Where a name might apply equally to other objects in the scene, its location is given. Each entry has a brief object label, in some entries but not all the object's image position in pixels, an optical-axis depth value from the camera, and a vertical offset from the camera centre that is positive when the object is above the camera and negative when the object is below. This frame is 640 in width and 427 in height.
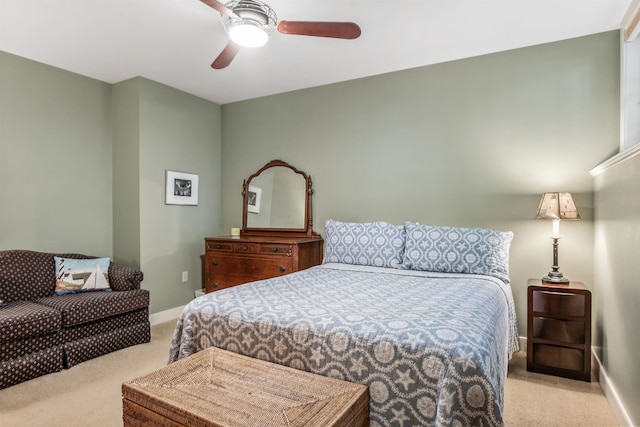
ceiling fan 1.98 +1.08
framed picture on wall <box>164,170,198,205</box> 4.00 +0.28
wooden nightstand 2.47 -0.83
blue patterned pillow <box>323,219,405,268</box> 3.11 -0.28
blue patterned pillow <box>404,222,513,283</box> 2.72 -0.30
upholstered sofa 2.40 -0.79
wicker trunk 1.20 -0.67
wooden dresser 3.49 -0.46
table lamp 2.62 +0.00
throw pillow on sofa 3.10 -0.55
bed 1.26 -0.50
